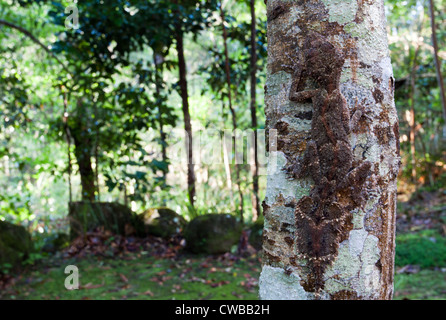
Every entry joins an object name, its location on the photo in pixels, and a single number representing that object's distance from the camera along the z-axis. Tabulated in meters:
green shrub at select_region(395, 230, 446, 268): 3.49
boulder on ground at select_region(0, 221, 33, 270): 3.48
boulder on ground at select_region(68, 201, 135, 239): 4.36
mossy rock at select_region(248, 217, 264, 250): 4.04
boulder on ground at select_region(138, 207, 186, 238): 4.59
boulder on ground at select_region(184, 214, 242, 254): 4.03
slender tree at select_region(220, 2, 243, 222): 4.35
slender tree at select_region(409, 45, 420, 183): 5.59
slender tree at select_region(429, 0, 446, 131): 3.54
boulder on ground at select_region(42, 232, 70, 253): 4.20
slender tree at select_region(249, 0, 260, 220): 4.16
